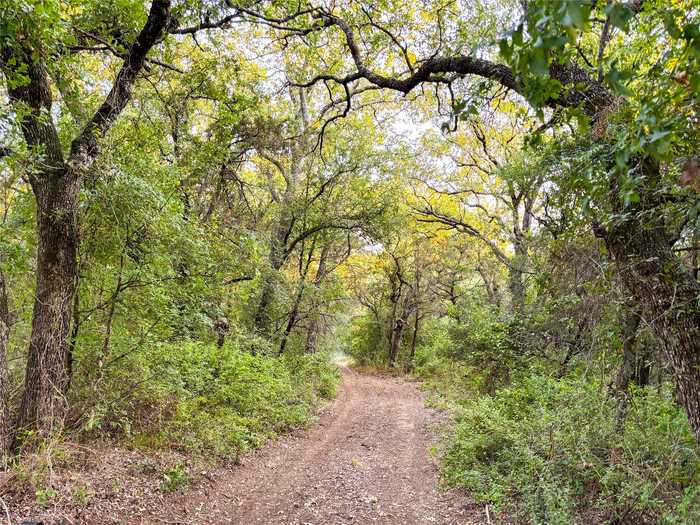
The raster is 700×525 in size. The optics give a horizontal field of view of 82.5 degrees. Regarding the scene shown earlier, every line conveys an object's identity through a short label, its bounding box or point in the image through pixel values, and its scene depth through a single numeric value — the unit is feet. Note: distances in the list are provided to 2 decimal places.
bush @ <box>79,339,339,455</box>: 18.90
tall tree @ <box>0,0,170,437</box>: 15.23
